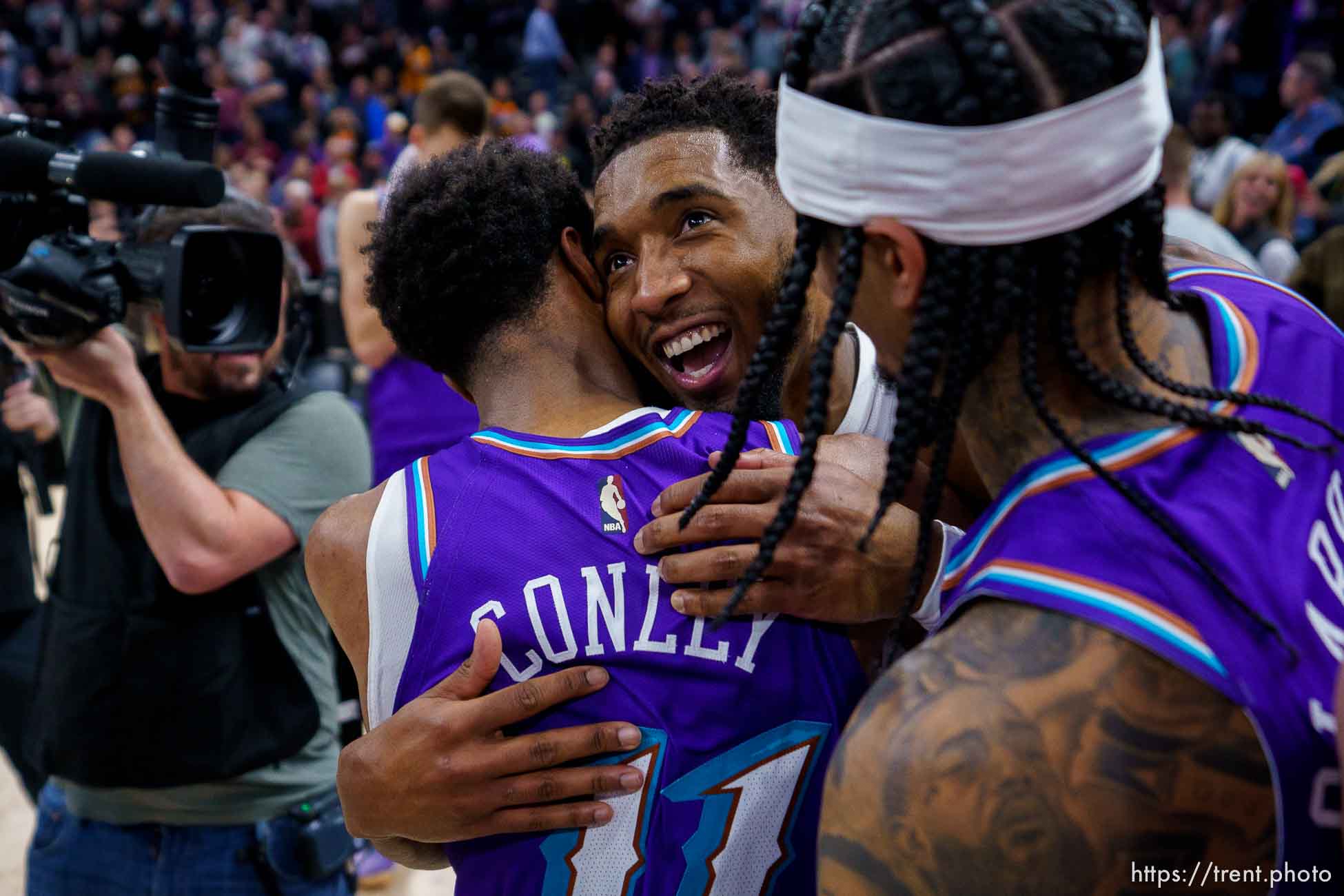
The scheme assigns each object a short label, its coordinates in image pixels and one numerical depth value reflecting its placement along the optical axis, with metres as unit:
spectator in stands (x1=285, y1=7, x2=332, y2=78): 15.52
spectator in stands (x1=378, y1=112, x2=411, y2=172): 13.02
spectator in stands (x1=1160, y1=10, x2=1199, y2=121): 10.49
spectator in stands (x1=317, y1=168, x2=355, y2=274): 11.24
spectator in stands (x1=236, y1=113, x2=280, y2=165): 14.16
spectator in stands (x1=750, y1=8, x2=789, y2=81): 13.55
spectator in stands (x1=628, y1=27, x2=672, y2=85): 14.51
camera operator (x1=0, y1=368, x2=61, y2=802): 3.33
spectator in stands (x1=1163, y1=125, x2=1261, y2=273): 4.40
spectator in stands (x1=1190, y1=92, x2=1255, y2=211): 7.46
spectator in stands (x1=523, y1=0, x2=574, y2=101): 14.95
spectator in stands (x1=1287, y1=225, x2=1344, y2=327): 4.62
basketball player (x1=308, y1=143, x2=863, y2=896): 1.54
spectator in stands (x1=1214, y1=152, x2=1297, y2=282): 5.79
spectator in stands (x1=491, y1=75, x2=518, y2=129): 11.80
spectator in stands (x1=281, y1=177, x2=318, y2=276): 11.47
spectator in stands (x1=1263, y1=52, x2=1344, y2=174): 8.20
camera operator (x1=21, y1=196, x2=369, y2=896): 2.24
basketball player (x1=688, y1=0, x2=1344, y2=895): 1.04
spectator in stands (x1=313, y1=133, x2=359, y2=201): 12.99
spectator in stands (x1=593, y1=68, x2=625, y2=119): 14.07
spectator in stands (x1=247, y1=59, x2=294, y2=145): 14.70
